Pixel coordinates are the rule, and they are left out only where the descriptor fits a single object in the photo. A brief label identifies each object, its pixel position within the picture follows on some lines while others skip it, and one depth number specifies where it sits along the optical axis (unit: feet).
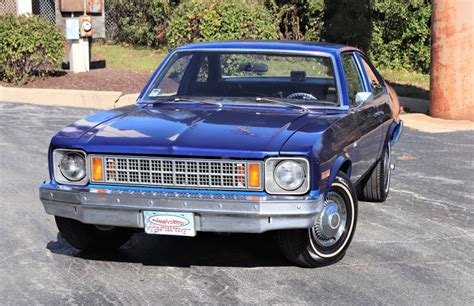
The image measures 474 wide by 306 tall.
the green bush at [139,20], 71.20
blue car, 17.15
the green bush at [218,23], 54.19
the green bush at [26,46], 51.11
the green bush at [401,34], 60.85
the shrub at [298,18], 65.05
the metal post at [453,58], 43.21
